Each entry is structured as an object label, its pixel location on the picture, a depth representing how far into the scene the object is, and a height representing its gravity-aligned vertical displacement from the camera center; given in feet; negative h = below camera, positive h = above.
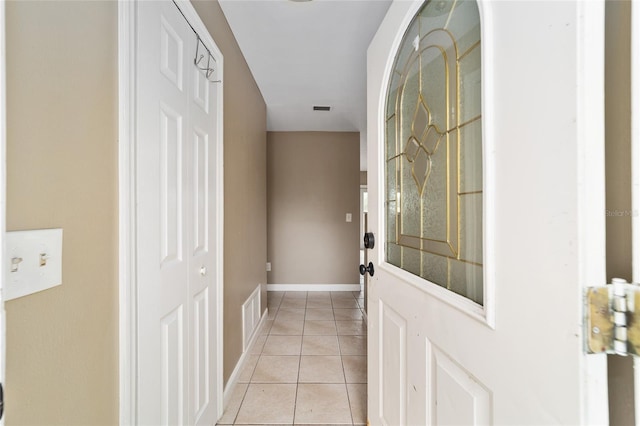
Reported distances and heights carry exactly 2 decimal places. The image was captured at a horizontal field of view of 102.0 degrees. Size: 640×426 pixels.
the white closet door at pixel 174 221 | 2.66 -0.10
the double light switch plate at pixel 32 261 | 1.53 -0.30
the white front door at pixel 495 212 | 1.22 +0.00
